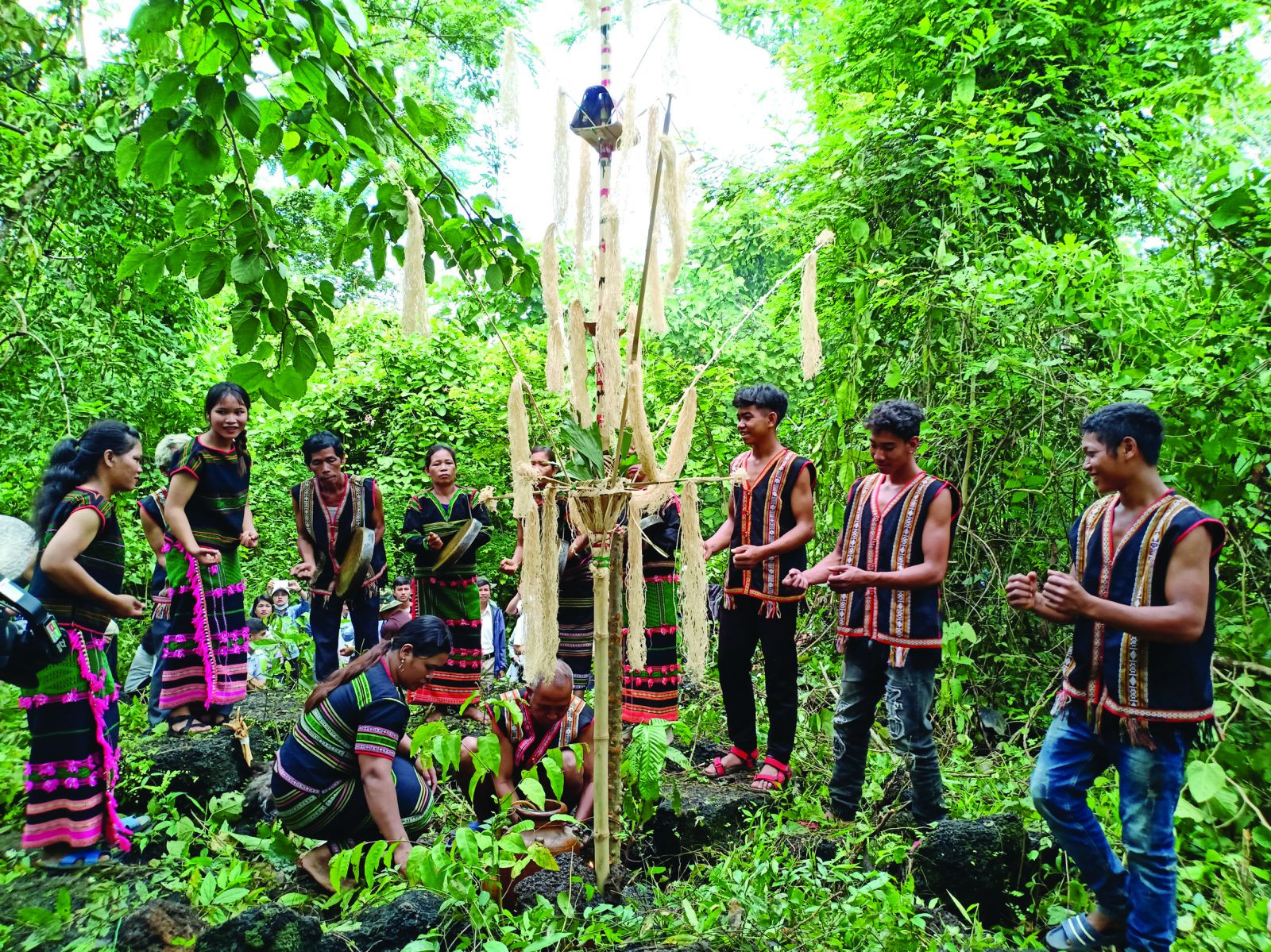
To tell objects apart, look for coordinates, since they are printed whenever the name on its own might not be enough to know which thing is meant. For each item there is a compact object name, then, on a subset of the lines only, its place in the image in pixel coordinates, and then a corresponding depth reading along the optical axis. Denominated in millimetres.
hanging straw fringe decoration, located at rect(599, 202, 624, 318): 2166
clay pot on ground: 2869
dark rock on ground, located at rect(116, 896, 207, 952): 2389
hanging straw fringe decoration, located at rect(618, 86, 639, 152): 2201
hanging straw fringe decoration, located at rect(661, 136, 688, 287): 2184
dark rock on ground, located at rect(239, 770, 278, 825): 3838
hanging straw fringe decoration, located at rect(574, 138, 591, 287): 2412
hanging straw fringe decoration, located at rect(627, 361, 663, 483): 2154
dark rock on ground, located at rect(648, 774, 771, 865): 3429
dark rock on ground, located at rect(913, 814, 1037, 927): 2926
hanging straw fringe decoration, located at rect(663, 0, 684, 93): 2131
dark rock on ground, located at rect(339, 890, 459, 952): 2281
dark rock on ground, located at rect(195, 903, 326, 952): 2221
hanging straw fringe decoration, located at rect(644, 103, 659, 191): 2146
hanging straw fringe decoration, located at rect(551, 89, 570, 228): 2395
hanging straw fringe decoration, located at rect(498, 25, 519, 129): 2369
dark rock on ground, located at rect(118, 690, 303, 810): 3816
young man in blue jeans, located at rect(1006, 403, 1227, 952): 2338
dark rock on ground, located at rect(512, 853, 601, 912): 2611
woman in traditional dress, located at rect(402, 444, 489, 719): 4906
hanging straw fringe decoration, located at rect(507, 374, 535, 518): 2258
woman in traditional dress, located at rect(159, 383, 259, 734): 4094
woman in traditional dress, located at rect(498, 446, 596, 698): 4414
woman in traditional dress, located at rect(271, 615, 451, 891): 3047
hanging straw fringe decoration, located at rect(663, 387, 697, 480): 2320
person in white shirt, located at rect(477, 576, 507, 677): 7127
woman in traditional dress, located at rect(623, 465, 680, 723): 4262
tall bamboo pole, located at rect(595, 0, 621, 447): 2203
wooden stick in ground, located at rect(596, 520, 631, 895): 2500
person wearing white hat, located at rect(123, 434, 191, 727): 4375
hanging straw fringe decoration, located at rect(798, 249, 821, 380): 2508
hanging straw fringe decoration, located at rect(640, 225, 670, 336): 2299
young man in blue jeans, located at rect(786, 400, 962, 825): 3160
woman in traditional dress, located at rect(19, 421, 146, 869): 3160
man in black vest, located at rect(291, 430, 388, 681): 4703
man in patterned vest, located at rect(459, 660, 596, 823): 3281
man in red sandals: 3773
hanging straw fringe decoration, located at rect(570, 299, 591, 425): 2320
